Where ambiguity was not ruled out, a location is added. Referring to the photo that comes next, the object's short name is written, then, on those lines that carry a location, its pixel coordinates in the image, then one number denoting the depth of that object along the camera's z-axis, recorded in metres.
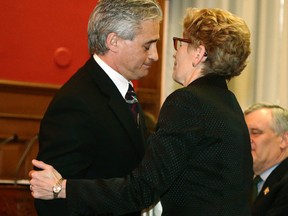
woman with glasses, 3.38
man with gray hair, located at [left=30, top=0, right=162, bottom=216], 3.76
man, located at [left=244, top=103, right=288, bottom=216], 6.65
